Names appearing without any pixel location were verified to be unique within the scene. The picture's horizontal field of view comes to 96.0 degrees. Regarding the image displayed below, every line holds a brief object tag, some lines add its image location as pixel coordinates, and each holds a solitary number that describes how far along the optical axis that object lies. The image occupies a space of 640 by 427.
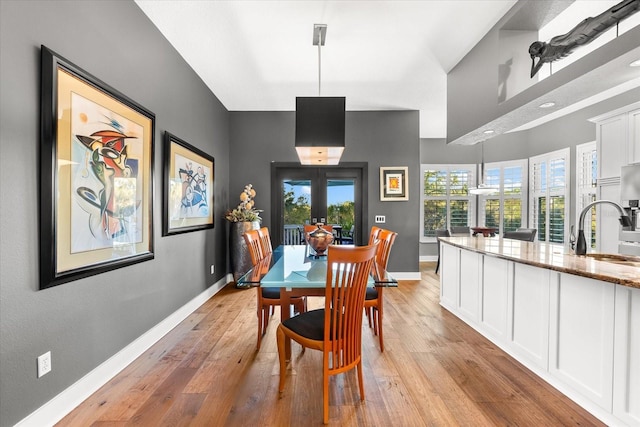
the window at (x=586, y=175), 4.82
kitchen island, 1.51
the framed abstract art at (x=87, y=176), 1.58
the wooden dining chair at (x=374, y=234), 3.15
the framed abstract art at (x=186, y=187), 2.91
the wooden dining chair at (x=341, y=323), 1.59
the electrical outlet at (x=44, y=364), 1.55
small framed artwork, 4.97
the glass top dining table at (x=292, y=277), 1.83
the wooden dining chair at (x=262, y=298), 2.45
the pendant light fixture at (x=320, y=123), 2.75
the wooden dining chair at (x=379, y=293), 2.43
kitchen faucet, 2.33
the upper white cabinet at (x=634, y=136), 3.40
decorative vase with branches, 4.38
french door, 5.09
